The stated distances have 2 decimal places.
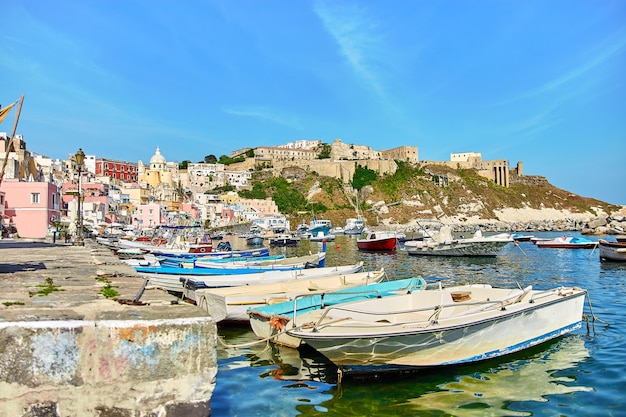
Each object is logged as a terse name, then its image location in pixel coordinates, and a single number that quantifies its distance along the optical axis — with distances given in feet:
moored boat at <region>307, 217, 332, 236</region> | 267.80
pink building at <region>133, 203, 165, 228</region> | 269.87
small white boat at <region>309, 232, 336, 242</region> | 237.66
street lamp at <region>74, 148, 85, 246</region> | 70.33
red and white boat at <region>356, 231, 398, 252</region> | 158.40
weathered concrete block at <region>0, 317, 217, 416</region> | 12.55
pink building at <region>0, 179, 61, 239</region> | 127.03
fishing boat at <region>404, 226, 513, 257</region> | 119.24
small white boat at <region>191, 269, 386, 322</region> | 39.96
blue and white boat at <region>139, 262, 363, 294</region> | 51.67
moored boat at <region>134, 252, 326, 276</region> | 58.86
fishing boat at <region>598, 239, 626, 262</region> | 99.74
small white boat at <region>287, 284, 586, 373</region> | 26.68
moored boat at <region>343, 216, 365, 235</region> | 279.69
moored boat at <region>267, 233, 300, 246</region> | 215.10
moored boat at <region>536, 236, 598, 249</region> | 152.68
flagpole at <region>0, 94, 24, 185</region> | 24.99
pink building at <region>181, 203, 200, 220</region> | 314.55
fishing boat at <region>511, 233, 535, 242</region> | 212.64
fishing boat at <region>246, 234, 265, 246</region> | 203.76
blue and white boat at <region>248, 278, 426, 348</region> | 33.14
